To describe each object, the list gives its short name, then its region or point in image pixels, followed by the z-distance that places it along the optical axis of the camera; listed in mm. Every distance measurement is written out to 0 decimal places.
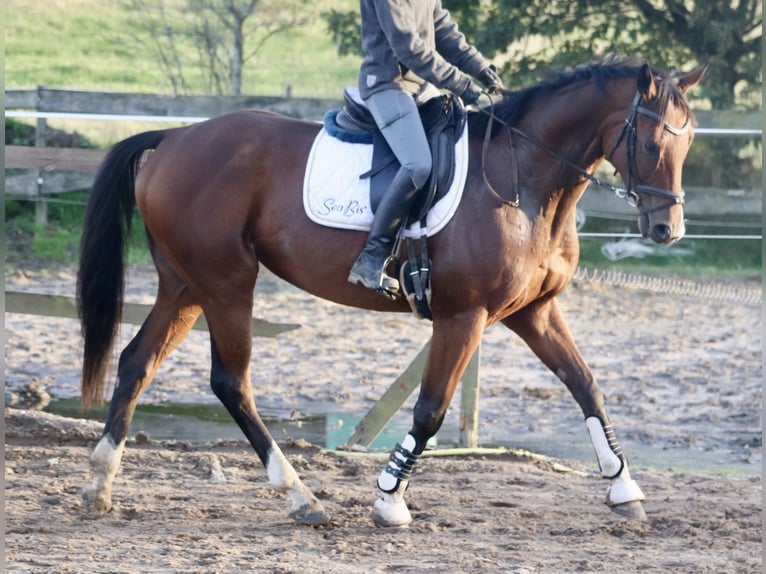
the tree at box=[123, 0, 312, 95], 34437
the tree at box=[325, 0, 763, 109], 27797
